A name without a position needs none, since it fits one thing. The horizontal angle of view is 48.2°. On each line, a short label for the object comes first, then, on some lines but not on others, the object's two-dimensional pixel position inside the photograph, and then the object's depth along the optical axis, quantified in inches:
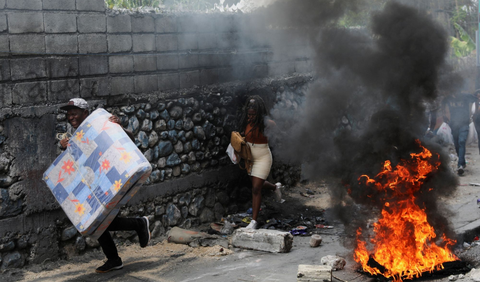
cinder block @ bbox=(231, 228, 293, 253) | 256.8
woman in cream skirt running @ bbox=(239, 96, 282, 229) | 296.4
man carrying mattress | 223.5
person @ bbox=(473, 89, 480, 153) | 464.4
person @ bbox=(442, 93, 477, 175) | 454.3
